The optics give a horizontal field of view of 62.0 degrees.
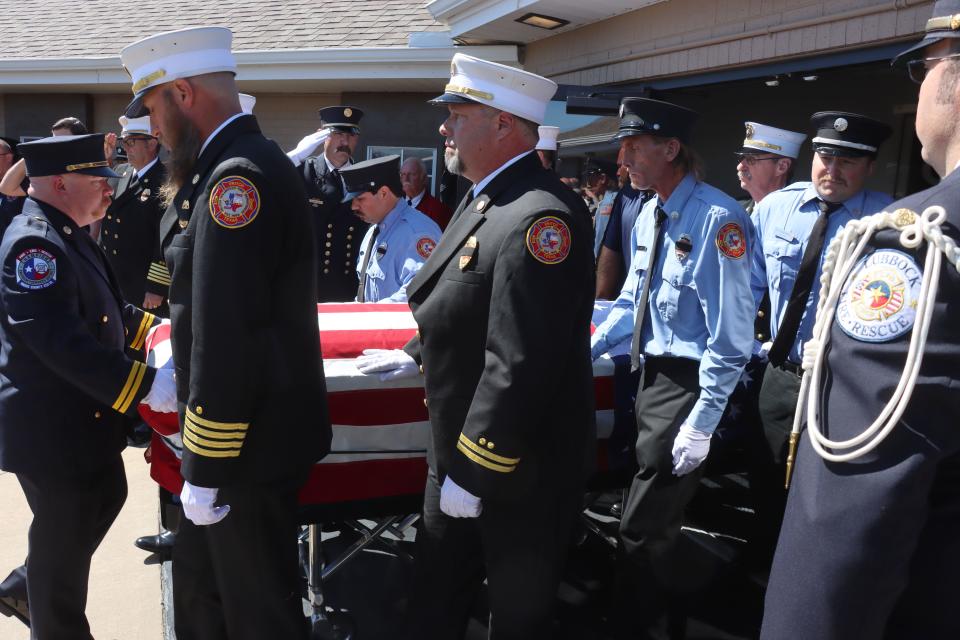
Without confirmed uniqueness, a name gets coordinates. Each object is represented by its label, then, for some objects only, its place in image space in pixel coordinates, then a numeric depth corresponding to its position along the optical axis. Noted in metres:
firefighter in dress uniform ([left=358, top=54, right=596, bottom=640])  1.95
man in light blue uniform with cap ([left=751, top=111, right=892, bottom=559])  3.08
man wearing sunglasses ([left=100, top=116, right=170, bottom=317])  4.97
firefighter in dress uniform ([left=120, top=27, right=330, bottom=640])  1.94
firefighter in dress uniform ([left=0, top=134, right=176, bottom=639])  2.40
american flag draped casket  2.82
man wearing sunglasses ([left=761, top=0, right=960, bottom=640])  1.09
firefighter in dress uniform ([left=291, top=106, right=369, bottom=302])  5.62
